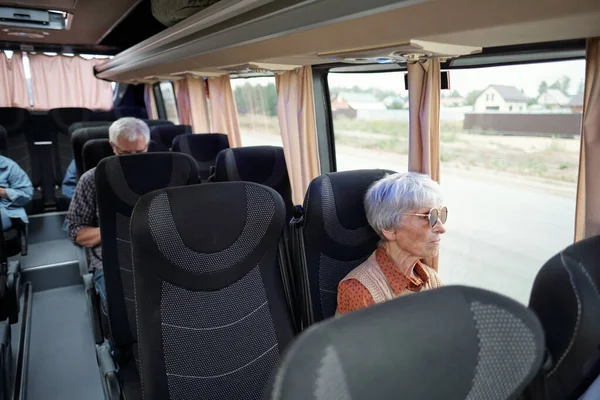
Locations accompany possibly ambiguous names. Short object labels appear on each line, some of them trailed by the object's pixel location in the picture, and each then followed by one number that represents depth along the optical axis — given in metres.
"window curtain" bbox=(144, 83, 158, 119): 7.79
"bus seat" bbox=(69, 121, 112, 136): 5.25
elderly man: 2.67
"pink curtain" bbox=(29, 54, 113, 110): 7.09
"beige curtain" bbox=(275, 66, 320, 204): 3.63
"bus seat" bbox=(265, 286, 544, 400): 0.66
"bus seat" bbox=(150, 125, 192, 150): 5.57
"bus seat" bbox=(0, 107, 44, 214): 5.63
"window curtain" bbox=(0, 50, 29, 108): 6.79
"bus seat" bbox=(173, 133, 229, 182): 4.89
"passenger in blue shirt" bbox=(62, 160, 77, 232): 4.06
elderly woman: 1.73
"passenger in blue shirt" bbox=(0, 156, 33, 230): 3.76
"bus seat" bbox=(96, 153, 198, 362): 2.26
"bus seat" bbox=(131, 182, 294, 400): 1.54
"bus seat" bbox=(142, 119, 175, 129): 6.16
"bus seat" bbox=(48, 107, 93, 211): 6.14
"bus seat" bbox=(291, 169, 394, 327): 1.96
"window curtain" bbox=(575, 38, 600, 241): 1.75
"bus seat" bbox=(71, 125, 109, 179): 3.78
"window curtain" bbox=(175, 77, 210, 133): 5.90
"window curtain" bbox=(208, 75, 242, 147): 5.10
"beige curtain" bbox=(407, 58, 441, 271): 2.48
